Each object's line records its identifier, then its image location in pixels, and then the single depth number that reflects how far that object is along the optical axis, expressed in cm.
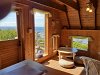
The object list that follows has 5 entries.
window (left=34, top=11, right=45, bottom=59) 298
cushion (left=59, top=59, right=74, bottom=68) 276
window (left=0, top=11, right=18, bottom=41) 203
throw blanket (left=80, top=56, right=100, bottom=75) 152
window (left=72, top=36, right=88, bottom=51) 374
